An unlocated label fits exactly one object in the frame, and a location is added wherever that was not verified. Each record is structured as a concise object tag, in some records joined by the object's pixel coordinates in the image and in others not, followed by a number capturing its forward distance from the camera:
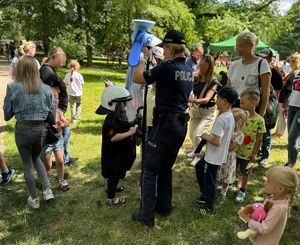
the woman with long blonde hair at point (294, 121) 3.64
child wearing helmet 2.91
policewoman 2.46
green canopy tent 13.16
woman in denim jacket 2.72
